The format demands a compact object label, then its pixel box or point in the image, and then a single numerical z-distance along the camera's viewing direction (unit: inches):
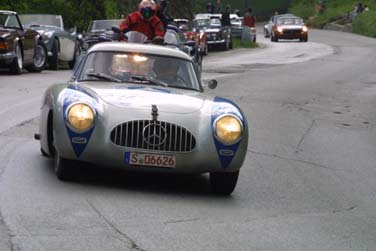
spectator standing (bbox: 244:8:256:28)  2108.0
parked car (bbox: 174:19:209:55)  1364.9
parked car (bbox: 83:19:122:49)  1149.1
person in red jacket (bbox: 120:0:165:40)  609.6
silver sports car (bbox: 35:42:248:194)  341.1
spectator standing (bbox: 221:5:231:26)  1858.4
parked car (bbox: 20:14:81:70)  1026.7
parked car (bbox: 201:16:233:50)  1707.7
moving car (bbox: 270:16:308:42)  2199.8
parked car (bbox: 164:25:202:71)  796.5
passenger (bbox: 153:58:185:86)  406.0
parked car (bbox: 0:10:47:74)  885.8
